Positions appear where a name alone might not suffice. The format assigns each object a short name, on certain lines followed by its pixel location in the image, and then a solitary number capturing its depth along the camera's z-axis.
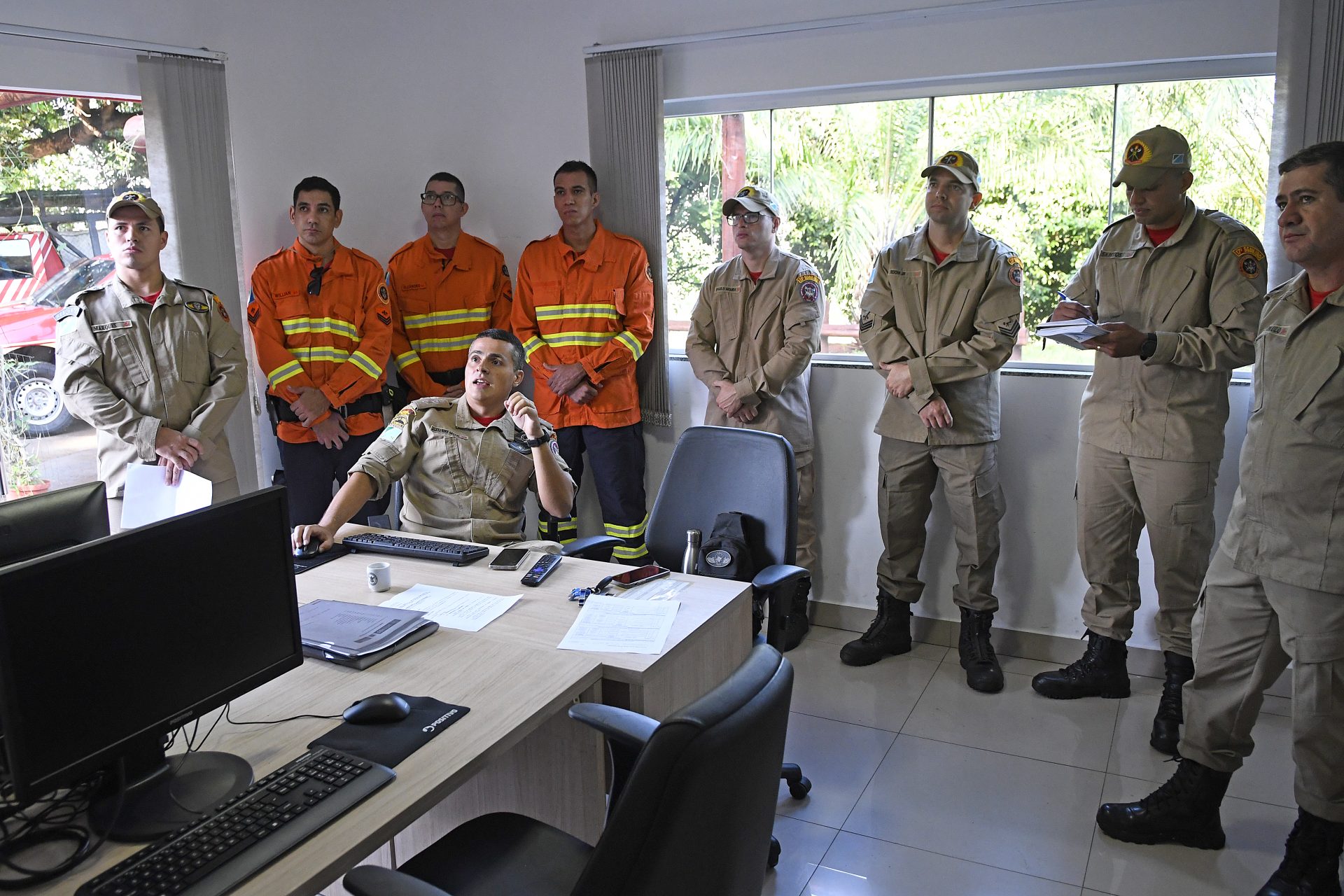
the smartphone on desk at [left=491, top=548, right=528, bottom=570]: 2.49
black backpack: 2.70
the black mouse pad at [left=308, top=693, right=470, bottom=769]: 1.59
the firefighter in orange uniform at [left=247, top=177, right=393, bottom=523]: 4.12
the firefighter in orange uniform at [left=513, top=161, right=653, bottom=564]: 4.14
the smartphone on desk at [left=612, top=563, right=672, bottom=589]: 2.35
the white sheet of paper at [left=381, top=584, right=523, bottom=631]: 2.14
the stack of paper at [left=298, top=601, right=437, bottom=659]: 1.96
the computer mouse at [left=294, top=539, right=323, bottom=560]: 2.60
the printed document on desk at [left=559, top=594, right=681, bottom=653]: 2.00
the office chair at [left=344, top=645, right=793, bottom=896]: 1.12
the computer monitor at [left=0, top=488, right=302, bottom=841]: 1.28
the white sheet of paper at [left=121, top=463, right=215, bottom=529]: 2.66
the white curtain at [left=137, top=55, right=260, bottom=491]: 4.14
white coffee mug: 2.31
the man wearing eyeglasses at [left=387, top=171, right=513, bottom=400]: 4.38
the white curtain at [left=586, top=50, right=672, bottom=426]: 4.12
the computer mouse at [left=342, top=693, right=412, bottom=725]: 1.67
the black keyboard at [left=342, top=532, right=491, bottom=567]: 2.55
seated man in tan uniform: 2.89
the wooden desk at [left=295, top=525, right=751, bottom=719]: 1.94
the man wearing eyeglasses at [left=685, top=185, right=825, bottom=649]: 3.84
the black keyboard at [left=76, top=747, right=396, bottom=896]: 1.27
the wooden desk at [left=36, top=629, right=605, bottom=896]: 1.36
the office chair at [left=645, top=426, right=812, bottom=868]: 2.62
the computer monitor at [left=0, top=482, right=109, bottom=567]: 1.75
